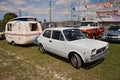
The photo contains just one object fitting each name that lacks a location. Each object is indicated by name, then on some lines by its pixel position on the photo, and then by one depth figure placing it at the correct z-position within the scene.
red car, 7.41
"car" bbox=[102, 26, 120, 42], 6.49
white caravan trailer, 6.44
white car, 3.29
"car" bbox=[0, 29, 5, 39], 9.65
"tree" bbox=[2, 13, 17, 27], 20.21
